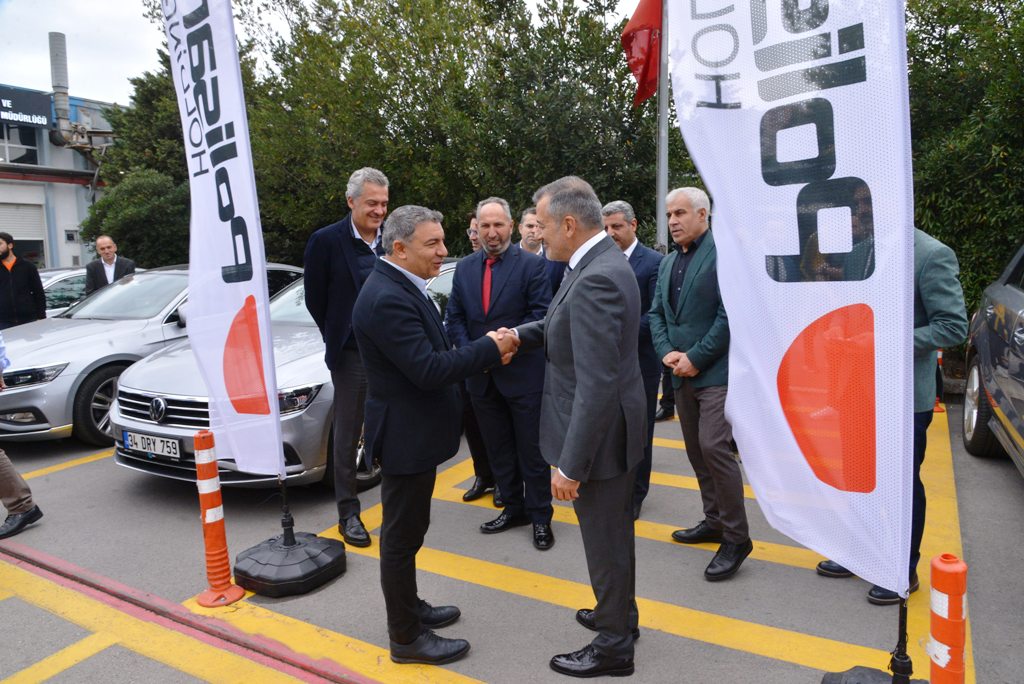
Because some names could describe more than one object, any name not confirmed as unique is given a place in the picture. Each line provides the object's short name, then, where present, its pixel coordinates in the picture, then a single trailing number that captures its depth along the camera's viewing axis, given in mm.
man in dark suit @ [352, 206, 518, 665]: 2797
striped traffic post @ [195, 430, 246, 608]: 3617
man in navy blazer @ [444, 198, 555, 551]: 4207
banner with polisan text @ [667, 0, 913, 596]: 1885
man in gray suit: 2584
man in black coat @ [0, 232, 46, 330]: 7195
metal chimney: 26812
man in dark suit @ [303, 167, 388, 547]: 4176
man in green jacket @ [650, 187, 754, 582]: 3594
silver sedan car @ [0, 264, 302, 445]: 5980
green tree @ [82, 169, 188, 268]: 17206
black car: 4094
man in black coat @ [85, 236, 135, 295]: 8805
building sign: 25984
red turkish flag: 8398
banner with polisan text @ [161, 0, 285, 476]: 3400
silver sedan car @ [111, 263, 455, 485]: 4598
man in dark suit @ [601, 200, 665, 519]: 4441
